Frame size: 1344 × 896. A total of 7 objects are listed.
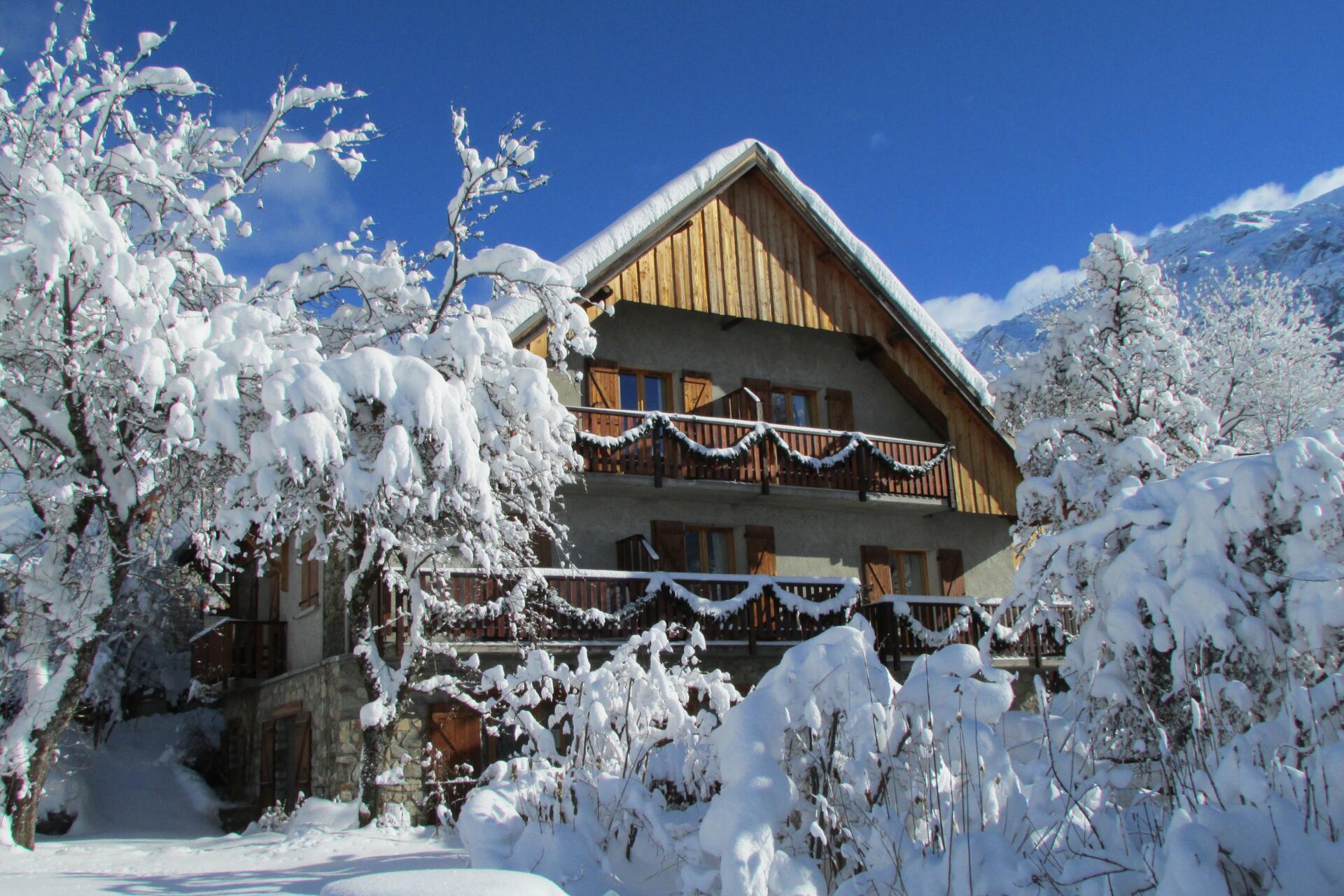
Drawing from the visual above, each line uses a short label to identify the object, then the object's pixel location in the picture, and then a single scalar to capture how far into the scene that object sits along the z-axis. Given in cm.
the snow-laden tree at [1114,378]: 1655
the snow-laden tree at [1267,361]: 2841
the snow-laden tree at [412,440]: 1017
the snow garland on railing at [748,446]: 1622
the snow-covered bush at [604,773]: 720
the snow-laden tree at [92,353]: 962
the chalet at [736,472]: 1612
